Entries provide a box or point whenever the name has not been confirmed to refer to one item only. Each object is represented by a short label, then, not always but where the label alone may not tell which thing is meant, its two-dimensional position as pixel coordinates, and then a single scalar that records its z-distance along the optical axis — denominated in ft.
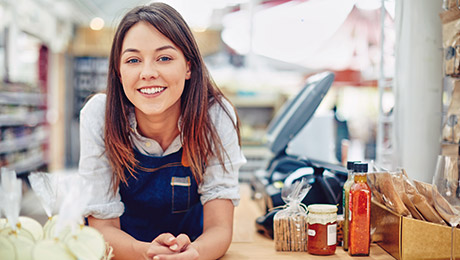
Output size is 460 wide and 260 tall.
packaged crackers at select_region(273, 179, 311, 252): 4.33
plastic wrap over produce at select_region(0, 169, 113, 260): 2.88
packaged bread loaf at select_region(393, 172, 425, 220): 4.00
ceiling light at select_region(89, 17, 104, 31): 26.63
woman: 4.26
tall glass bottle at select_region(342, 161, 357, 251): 4.16
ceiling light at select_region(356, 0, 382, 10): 11.21
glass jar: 4.11
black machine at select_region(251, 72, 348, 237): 5.19
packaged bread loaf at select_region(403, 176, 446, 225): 3.95
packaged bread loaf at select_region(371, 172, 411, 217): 3.97
